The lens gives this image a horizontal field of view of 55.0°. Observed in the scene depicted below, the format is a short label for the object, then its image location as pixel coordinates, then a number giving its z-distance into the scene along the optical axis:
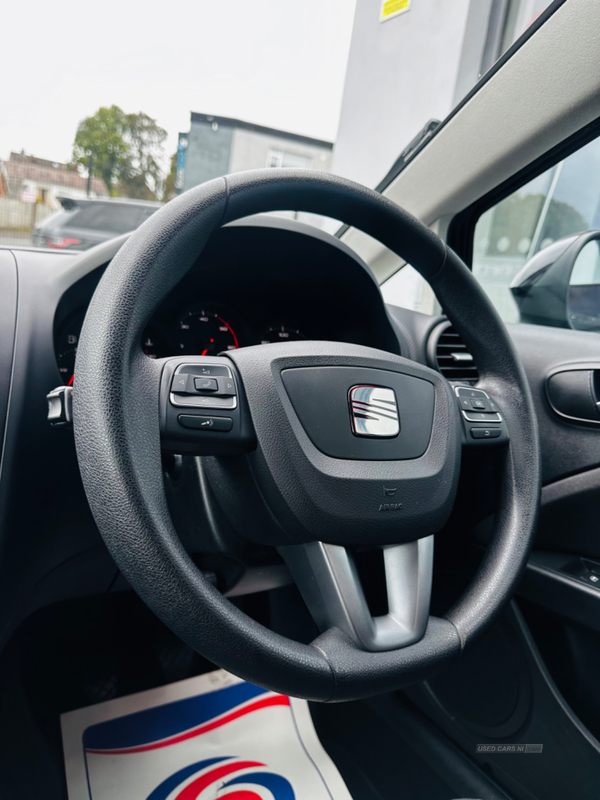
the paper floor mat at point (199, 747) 1.01
